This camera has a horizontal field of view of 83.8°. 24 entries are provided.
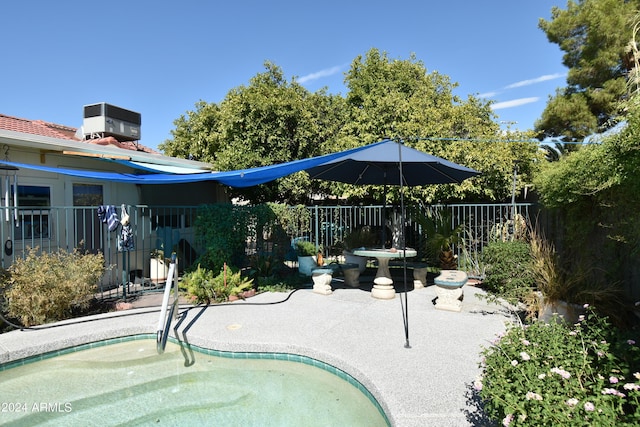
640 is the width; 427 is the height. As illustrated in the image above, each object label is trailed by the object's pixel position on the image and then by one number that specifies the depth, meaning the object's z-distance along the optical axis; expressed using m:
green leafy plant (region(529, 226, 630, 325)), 4.35
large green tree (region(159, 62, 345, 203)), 12.00
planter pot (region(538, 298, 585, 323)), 4.41
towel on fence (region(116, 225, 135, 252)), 6.73
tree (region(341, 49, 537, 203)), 10.24
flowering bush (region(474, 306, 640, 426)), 1.91
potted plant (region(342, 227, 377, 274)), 9.17
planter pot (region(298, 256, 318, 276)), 8.95
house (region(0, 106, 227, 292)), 6.34
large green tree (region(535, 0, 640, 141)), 12.32
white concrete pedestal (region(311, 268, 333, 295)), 7.11
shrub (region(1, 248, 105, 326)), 5.06
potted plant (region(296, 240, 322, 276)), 8.97
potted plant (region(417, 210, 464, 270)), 8.30
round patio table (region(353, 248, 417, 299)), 6.47
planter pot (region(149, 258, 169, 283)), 8.50
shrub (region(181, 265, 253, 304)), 6.56
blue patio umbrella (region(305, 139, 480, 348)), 5.84
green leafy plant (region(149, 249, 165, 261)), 8.55
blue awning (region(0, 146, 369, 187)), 6.19
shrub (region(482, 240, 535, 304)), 5.96
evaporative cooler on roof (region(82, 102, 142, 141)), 10.55
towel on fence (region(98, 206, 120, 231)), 6.50
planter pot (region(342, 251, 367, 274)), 9.14
